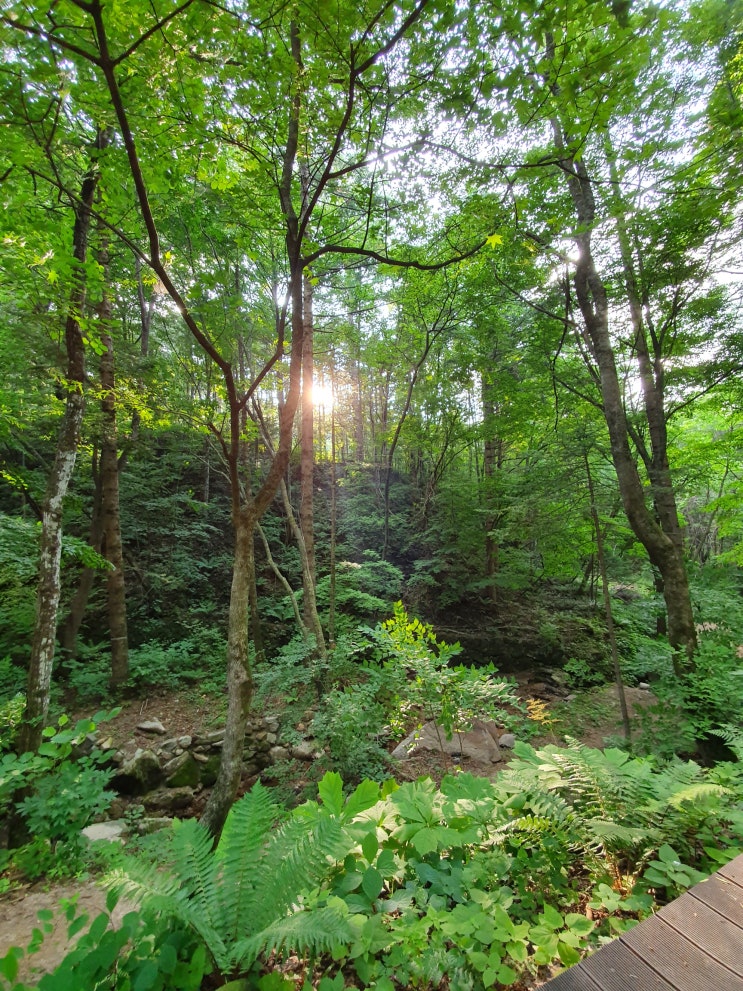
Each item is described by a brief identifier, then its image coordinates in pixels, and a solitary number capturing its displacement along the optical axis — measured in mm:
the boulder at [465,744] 5484
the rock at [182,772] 5199
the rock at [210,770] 5359
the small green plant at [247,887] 1217
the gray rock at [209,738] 5883
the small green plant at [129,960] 1052
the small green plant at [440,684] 3369
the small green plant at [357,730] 4453
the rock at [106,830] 4066
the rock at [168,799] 4820
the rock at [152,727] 6039
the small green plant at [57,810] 3398
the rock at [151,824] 4324
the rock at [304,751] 5457
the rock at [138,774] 4977
